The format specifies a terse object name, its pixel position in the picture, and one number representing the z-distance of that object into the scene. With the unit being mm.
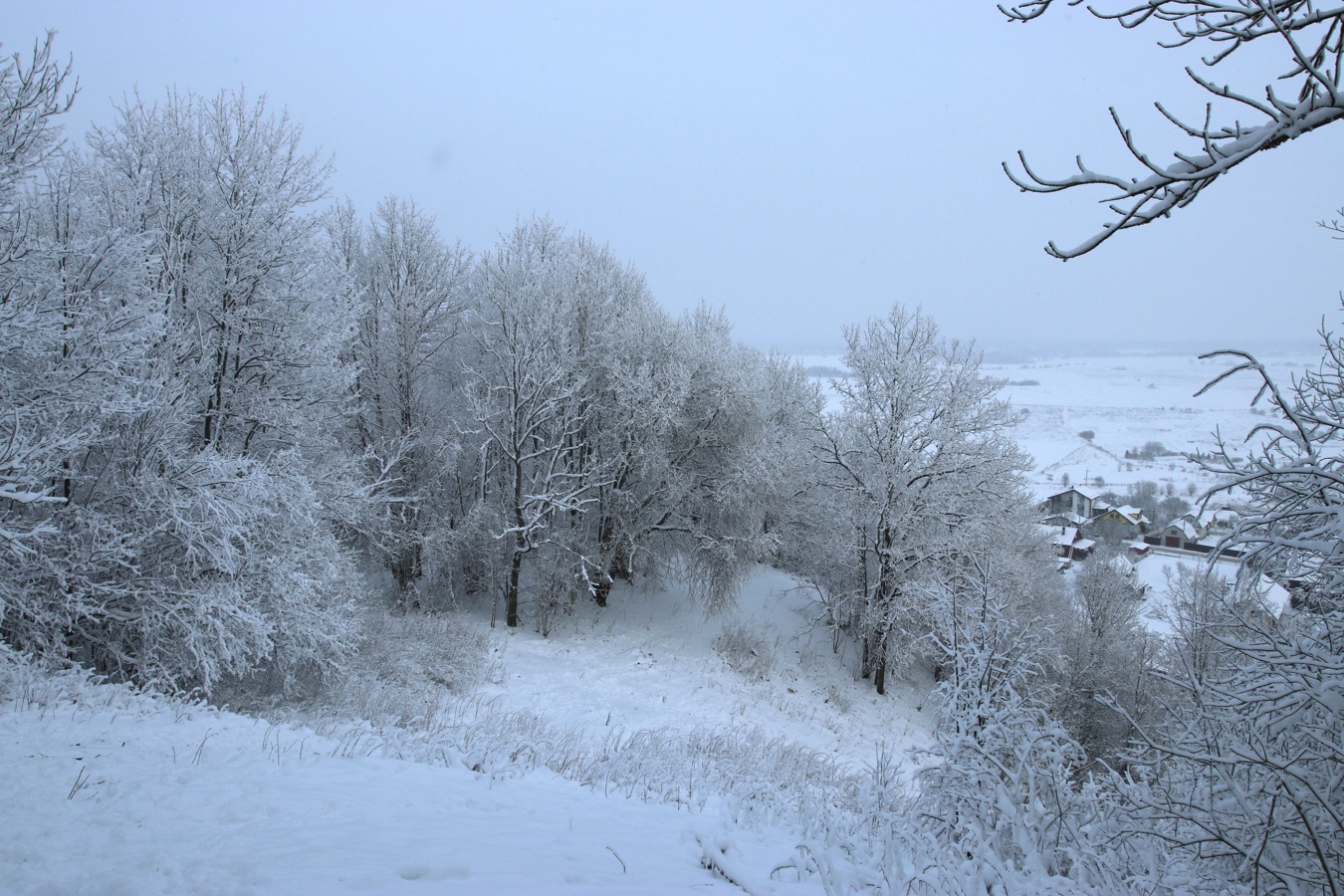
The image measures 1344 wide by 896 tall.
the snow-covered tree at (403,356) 19172
